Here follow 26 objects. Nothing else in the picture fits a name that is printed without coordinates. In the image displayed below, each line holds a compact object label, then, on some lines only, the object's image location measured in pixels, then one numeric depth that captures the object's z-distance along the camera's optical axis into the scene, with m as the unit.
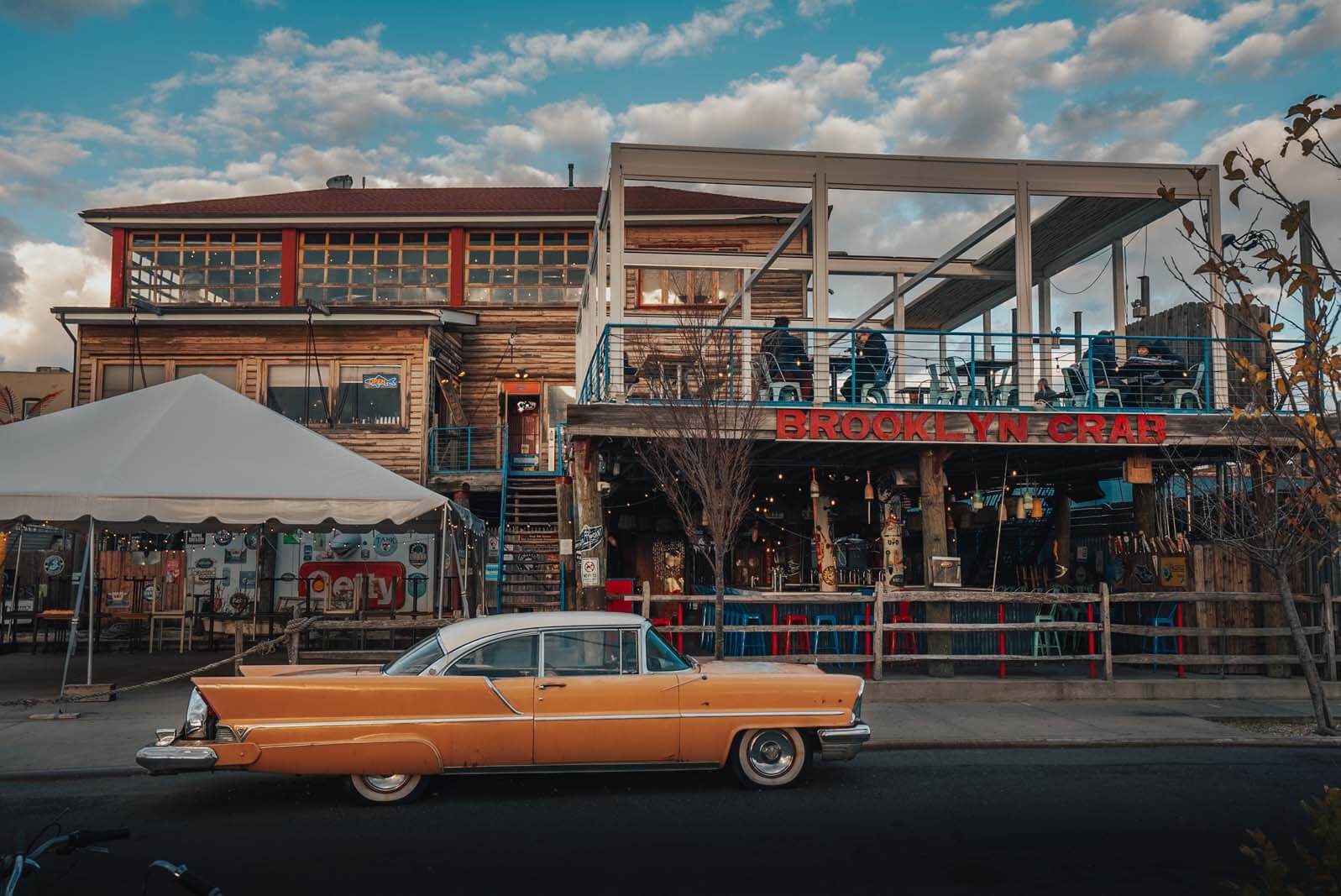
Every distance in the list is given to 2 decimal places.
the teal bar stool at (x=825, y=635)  15.30
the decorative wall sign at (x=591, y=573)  14.94
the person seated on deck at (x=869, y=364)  16.25
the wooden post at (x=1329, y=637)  14.70
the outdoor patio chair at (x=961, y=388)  16.24
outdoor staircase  20.89
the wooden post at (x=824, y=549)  16.88
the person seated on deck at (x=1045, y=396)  16.92
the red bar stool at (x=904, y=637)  15.83
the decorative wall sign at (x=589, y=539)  15.26
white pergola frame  16.20
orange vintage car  8.17
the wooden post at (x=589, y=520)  14.94
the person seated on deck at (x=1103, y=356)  16.61
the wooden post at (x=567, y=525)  17.78
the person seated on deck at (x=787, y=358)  16.14
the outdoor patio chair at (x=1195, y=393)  16.69
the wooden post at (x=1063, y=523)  20.86
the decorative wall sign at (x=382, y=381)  24.52
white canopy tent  12.84
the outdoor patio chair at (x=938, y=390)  16.41
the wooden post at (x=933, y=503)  15.99
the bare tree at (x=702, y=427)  13.31
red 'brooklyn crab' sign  15.61
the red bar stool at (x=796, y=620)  15.44
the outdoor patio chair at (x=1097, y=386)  16.33
